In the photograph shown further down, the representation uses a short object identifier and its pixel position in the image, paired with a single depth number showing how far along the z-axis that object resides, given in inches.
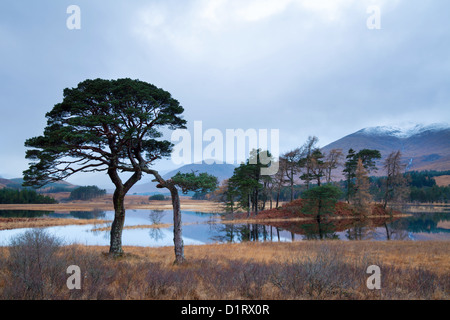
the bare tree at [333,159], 2038.1
